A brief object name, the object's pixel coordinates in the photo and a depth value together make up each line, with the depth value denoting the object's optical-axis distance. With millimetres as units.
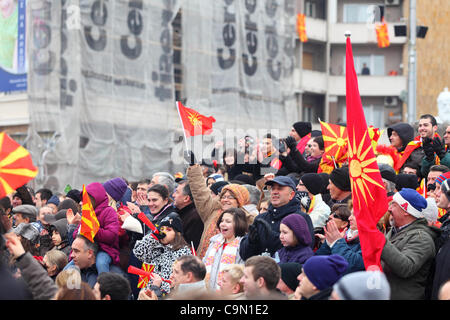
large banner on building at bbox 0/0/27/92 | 20391
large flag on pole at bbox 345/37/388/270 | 5426
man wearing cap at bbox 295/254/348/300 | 4570
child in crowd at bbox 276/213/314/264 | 5961
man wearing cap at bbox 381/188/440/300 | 5449
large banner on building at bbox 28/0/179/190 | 18734
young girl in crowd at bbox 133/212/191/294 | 6594
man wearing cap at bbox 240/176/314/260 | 6141
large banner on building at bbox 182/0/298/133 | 22641
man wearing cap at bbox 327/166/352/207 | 7243
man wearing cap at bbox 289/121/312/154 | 10795
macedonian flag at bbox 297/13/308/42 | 35156
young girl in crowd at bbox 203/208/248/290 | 6383
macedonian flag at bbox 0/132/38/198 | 4703
